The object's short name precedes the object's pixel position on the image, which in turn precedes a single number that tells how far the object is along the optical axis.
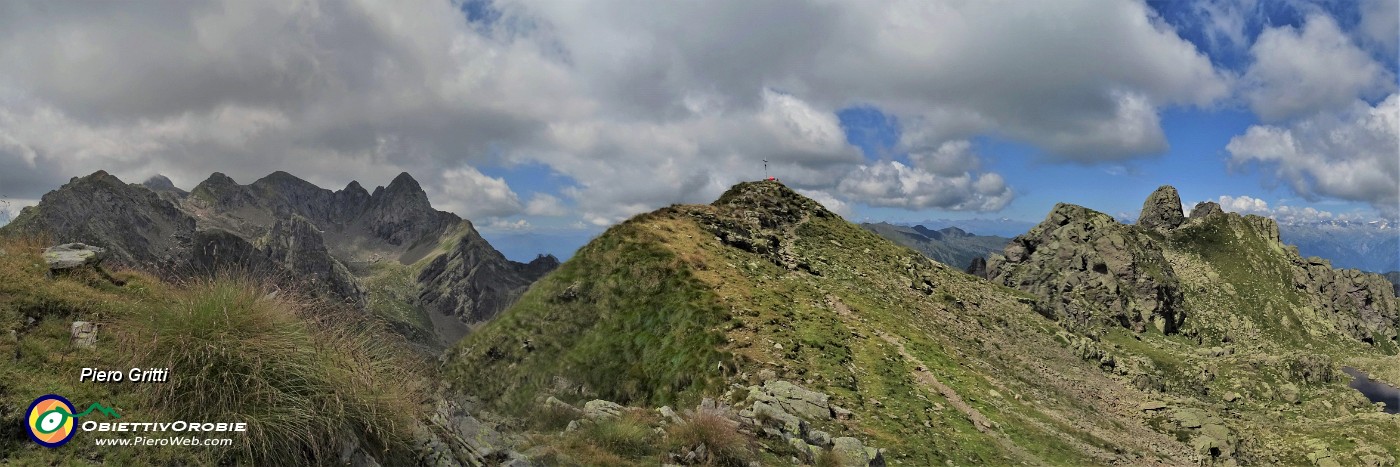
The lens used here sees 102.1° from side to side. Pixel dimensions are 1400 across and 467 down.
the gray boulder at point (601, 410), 16.67
